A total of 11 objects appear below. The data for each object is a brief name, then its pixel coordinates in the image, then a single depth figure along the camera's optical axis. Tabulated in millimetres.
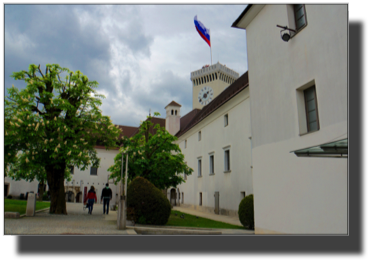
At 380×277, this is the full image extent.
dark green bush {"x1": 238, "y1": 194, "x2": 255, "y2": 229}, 14805
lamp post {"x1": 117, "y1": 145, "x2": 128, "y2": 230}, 11711
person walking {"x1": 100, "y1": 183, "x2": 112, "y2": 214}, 19359
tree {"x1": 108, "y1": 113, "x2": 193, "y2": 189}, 18125
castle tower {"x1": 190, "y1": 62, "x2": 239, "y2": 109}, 65125
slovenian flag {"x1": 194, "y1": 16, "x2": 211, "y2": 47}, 39175
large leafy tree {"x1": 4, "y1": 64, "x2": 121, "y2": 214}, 14570
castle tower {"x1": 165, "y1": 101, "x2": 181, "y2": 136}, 45375
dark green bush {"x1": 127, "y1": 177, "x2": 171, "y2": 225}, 13930
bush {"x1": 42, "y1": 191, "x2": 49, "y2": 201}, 42688
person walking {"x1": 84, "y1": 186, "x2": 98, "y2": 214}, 20359
